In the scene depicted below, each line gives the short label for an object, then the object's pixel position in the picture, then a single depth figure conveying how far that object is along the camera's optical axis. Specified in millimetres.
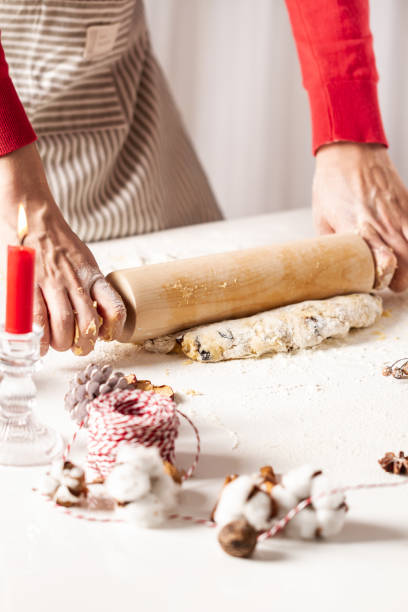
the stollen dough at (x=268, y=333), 1102
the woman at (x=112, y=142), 1062
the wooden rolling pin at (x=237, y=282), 1106
